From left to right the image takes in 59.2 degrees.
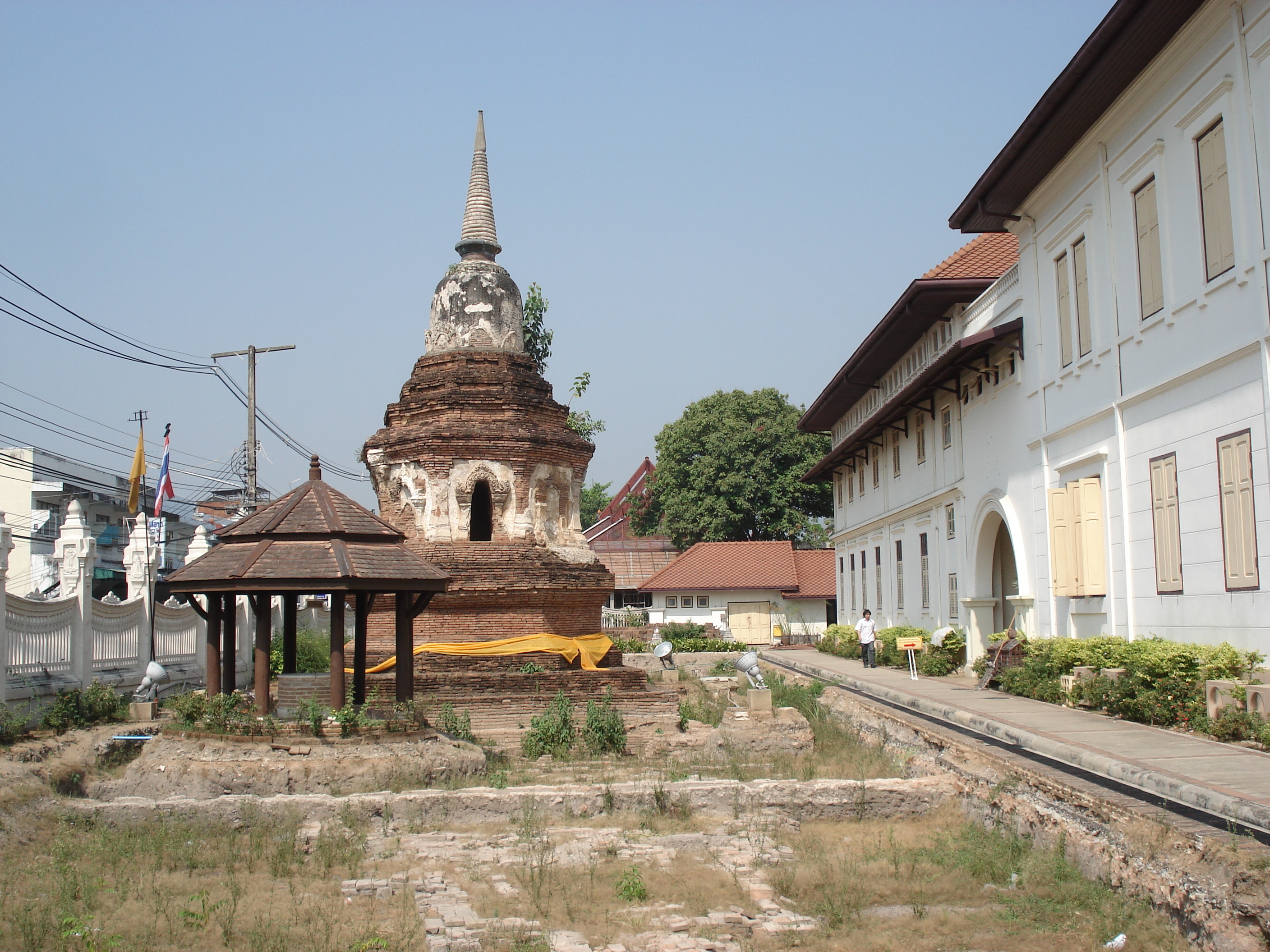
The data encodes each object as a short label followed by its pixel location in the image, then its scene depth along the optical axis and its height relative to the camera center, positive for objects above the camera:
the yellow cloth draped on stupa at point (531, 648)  16.83 -0.85
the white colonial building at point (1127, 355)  10.38 +2.68
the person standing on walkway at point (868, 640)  22.70 -1.14
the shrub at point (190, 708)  11.33 -1.11
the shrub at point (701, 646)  30.22 -1.60
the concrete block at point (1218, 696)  9.71 -1.05
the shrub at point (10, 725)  12.12 -1.34
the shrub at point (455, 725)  13.58 -1.63
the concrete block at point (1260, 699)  9.27 -1.03
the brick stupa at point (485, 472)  17.70 +2.04
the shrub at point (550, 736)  14.11 -1.84
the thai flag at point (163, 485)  24.16 +2.57
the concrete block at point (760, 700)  14.56 -1.48
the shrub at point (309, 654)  21.27 -1.14
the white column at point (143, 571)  17.28 +0.47
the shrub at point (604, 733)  14.27 -1.84
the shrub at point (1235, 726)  9.16 -1.24
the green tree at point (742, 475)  46.47 +4.69
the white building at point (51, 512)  37.19 +3.52
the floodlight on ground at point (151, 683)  14.84 -1.13
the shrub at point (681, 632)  32.47 -1.31
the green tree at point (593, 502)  69.69 +5.48
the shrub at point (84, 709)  13.27 -1.33
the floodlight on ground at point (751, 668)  15.36 -1.13
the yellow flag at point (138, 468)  23.77 +2.78
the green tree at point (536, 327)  30.42 +7.17
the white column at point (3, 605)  12.69 -0.03
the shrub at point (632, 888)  7.27 -1.95
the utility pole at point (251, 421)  23.14 +3.77
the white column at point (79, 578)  14.96 +0.31
